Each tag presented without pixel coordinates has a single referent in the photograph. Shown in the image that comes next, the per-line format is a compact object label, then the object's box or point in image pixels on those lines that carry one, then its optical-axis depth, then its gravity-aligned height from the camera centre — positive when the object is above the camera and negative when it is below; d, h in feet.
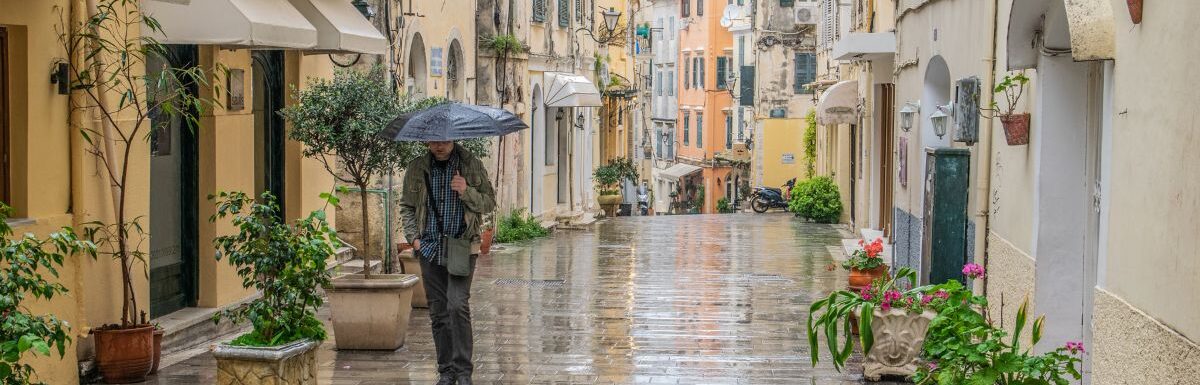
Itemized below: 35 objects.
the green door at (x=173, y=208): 39.04 -1.69
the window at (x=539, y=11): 93.91 +8.12
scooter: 147.33 -5.30
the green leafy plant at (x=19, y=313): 19.52 -2.23
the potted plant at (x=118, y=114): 32.09 +0.63
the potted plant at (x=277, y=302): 28.63 -3.01
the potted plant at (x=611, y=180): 115.44 -2.69
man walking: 32.78 -1.71
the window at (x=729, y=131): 206.80 +1.82
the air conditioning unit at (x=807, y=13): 144.77 +12.34
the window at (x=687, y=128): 225.15 +2.40
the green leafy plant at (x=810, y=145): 127.03 -0.02
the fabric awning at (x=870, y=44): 67.82 +4.44
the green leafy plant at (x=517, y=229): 80.23 -4.53
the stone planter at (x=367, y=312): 37.50 -4.08
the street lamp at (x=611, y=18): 113.78 +9.40
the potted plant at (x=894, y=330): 31.96 -3.97
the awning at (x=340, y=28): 44.60 +3.41
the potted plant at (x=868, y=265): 44.27 -3.45
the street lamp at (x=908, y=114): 51.52 +1.04
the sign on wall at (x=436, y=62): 70.08 +3.73
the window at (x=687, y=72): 225.76 +10.59
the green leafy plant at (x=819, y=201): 101.86 -3.78
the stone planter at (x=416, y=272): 45.85 -3.89
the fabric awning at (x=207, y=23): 35.73 +2.79
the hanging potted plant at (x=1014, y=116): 31.86 +0.61
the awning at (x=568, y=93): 96.58 +3.22
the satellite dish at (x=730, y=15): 198.70 +16.77
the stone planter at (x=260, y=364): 28.45 -4.10
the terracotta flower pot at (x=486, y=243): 50.17 -3.37
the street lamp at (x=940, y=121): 40.50 +0.64
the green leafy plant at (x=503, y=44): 83.35 +5.42
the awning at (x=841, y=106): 90.12 +2.29
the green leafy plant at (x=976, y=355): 22.24 -3.09
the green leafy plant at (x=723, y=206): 181.08 -7.22
